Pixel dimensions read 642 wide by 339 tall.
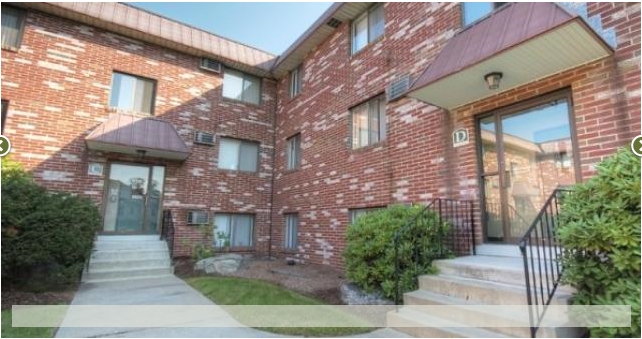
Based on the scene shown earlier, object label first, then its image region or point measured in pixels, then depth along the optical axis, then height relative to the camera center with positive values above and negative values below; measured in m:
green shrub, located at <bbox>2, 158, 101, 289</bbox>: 6.25 -0.28
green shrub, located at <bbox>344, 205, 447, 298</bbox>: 5.18 -0.34
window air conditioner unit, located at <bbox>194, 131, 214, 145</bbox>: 11.15 +2.60
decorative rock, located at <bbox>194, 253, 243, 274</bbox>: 8.43 -0.99
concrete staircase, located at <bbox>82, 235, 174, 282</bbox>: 8.08 -0.91
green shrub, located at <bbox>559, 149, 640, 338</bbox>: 3.02 -0.07
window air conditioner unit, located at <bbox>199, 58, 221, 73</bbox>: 11.63 +5.06
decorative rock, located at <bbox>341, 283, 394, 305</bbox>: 5.23 -1.05
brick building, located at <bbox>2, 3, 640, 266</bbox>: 4.71 +2.16
